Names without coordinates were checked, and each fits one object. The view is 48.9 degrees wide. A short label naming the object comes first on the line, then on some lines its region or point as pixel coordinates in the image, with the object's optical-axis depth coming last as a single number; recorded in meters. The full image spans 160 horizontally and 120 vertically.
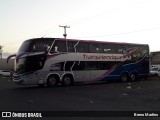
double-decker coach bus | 13.17
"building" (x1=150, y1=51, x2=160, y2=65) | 45.70
